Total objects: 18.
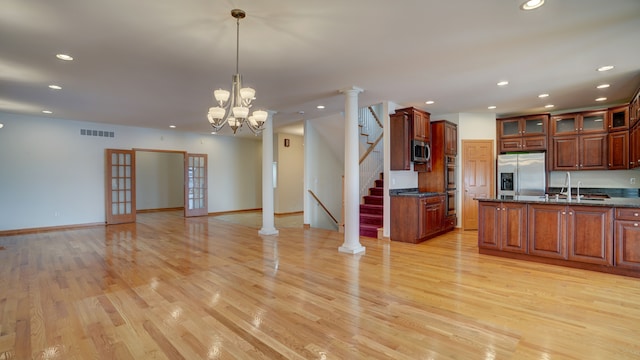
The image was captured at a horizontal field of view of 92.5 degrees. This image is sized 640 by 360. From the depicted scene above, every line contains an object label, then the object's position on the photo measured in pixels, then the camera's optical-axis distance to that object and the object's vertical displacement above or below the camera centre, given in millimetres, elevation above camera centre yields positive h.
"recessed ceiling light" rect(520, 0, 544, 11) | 2460 +1432
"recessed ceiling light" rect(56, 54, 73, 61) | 3543 +1444
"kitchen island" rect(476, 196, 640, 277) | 3795 -710
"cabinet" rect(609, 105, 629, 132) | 5555 +1130
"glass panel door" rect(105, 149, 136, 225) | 8242 -199
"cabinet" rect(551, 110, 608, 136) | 5889 +1125
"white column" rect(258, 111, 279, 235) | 6734 -9
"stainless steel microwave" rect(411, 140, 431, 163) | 5984 +568
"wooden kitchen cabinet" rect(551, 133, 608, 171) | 5930 +541
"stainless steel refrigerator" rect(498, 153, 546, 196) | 6430 +115
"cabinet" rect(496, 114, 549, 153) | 6484 +1011
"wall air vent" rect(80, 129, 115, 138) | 7918 +1244
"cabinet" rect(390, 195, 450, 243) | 5645 -731
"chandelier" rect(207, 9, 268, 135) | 3133 +754
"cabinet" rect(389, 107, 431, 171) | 5867 +866
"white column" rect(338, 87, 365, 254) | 5098 -25
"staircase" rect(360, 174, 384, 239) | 6433 -720
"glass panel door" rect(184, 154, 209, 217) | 9602 -174
